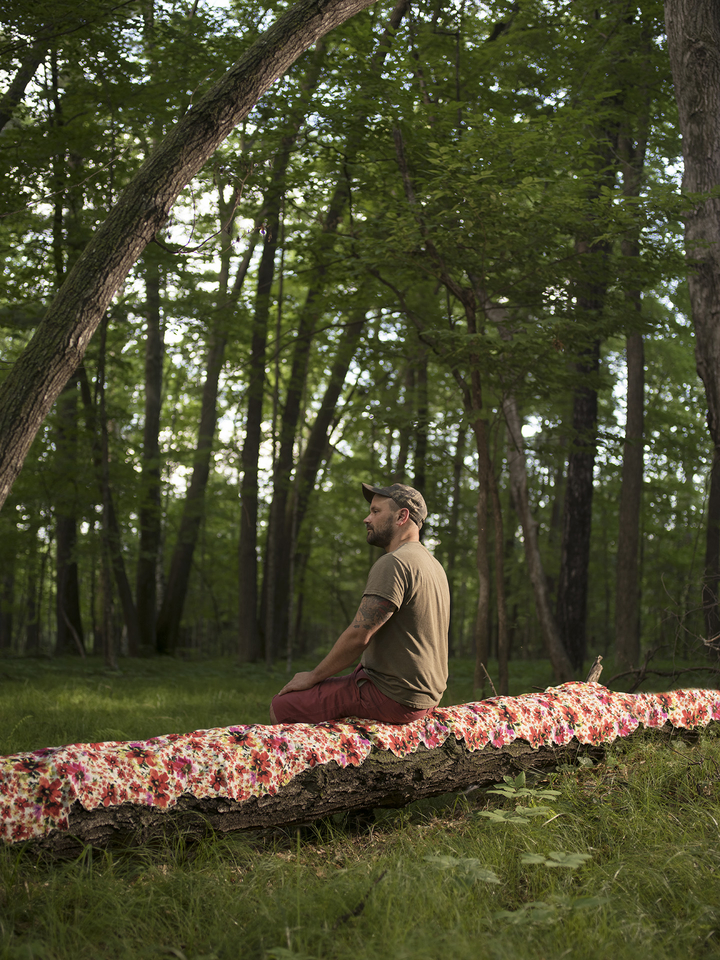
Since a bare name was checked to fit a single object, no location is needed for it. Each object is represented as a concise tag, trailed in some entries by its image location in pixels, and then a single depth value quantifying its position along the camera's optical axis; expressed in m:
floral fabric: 2.96
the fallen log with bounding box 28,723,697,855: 3.05
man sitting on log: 3.78
